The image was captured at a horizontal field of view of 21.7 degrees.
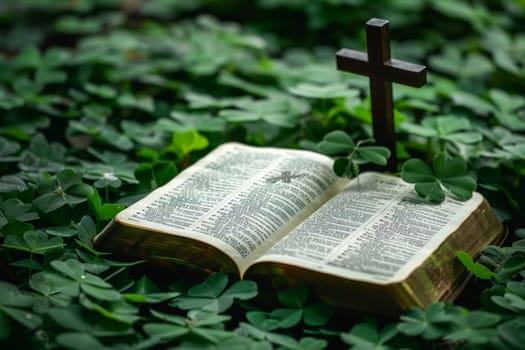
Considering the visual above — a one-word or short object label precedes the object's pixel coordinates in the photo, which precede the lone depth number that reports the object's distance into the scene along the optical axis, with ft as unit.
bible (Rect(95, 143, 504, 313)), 2.96
